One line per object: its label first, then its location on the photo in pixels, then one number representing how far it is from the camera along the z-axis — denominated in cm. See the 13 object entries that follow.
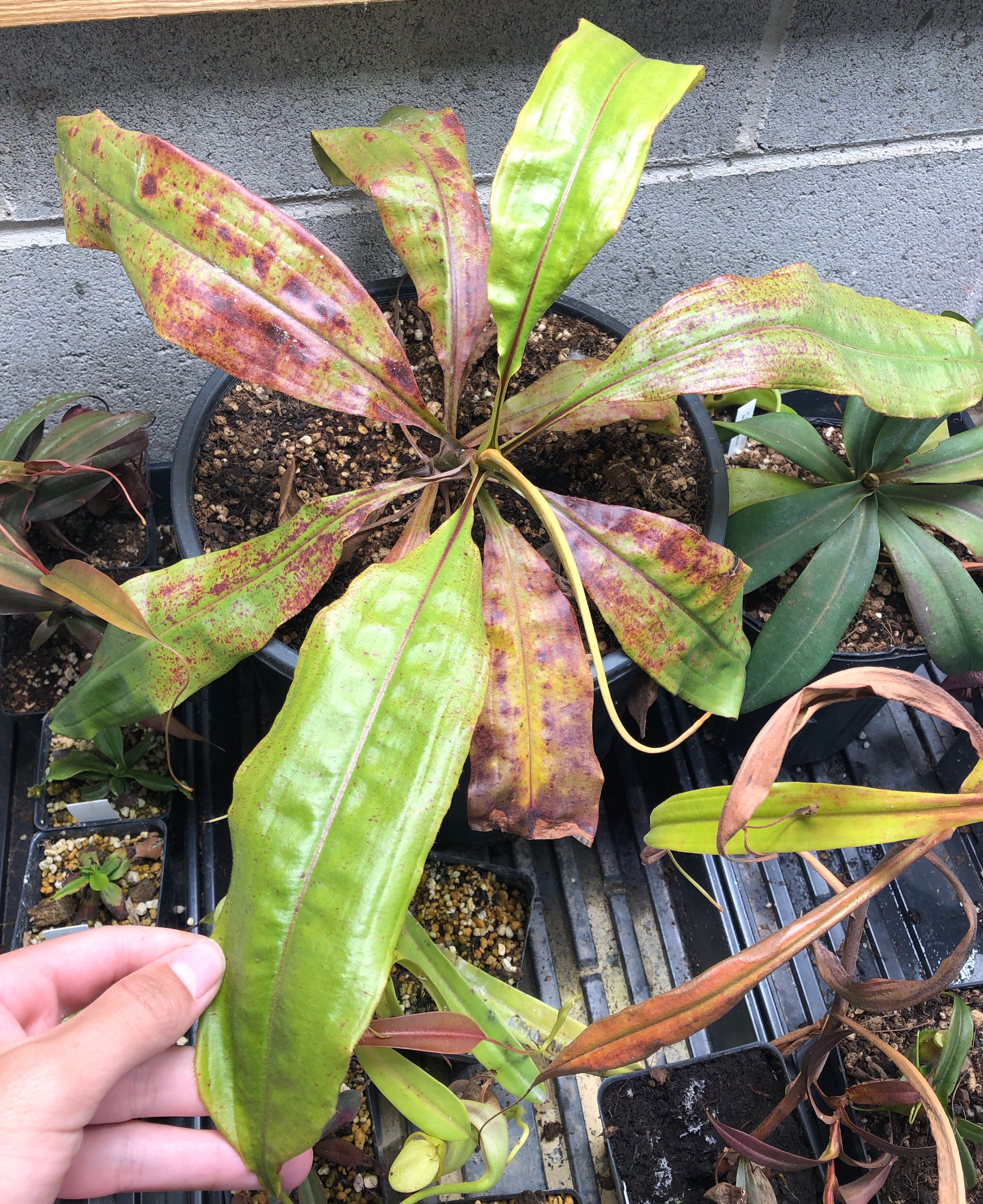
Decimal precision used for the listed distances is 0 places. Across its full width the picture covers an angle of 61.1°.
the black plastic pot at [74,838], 97
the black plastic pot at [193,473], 82
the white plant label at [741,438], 113
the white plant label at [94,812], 98
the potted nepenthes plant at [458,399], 63
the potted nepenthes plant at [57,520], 87
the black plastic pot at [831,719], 100
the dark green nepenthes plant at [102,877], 95
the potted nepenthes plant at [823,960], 55
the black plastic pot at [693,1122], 86
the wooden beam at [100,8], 84
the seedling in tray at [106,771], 99
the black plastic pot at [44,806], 100
